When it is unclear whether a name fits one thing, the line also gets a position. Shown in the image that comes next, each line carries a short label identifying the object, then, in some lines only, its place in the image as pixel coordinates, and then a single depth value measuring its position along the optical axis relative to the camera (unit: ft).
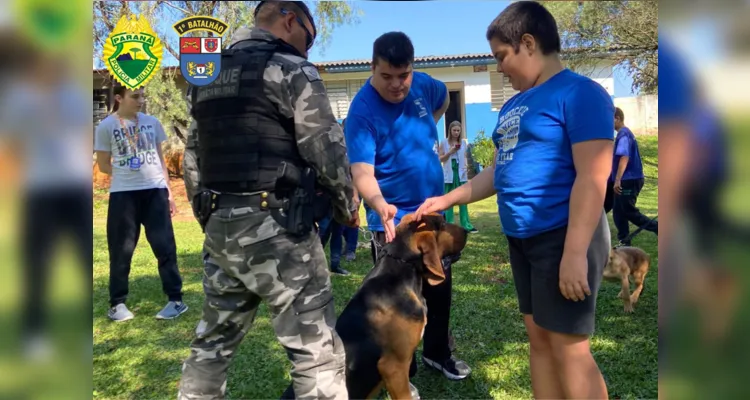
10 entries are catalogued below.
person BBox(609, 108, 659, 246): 21.85
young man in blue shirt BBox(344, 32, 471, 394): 9.23
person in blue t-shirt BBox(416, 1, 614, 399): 5.98
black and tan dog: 8.42
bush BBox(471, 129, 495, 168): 32.61
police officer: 6.51
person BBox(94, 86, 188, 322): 14.87
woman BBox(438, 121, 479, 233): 28.50
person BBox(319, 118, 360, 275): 20.67
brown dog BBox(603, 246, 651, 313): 14.92
